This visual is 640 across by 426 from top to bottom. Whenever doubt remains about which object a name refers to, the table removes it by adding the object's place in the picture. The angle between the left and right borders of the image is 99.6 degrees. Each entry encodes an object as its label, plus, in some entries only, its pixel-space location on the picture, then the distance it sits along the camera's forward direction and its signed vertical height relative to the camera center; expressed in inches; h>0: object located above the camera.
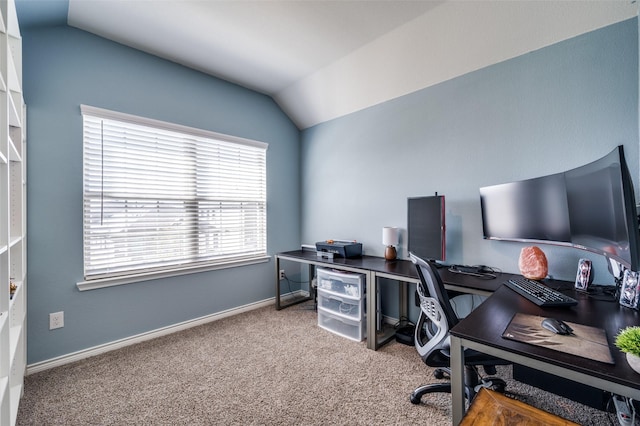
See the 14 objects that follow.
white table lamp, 104.3 -10.3
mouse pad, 35.2 -18.4
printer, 112.1 -14.6
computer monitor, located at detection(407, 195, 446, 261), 88.4 -4.8
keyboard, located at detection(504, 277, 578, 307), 51.5 -17.2
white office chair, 53.5 -27.6
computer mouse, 40.6 -17.7
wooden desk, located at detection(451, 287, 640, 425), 31.4 -18.7
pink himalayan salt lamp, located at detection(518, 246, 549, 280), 69.6 -13.6
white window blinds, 90.2 +7.7
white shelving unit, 43.5 -0.4
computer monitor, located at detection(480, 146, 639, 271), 42.3 +0.3
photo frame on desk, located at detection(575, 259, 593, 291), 62.3 -15.2
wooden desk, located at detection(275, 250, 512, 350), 71.2 -18.9
